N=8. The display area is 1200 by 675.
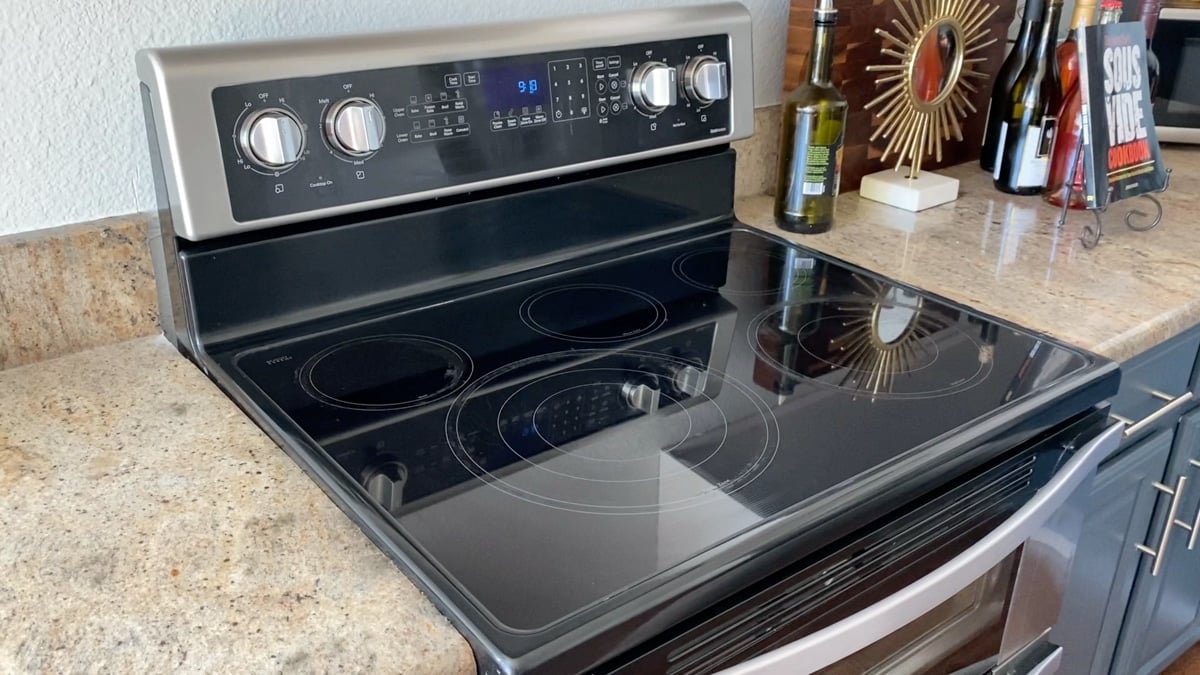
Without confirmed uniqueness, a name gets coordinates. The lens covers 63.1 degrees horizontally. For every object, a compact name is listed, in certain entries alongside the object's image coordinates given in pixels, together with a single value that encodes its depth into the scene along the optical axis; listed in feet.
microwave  5.25
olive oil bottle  3.78
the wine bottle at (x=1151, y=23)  5.08
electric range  2.15
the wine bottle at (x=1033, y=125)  4.57
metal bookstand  4.07
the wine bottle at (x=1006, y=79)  4.66
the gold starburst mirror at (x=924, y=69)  4.39
